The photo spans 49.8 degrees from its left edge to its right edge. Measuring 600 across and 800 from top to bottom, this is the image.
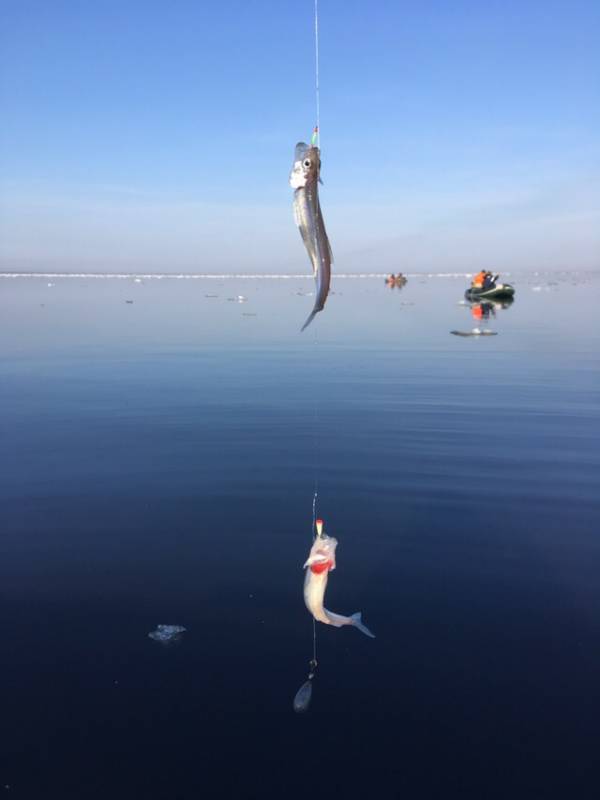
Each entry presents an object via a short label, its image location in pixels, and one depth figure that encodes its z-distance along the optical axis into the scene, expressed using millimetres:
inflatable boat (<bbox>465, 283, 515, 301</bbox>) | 50312
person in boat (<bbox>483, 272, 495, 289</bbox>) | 51531
